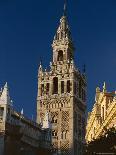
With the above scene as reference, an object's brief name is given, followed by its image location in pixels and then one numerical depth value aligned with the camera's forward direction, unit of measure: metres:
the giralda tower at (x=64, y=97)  76.44
